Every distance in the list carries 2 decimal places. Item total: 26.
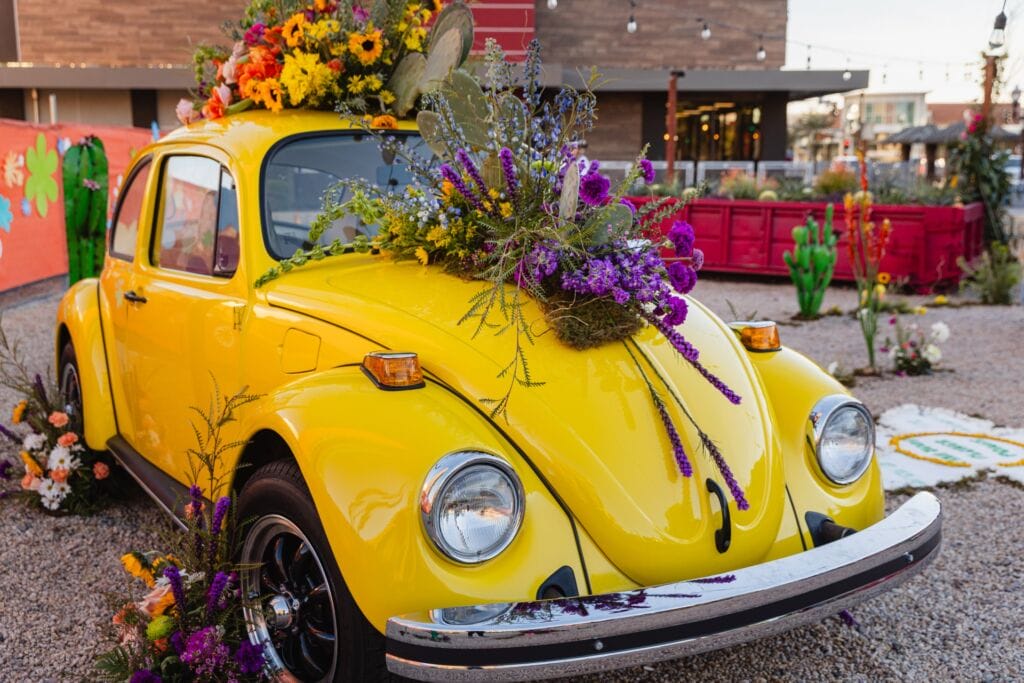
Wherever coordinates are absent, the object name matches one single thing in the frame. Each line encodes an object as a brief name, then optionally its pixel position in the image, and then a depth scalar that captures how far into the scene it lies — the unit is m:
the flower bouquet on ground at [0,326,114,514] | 4.29
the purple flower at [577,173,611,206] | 2.75
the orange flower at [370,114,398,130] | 3.64
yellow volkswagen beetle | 2.15
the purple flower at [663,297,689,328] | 2.76
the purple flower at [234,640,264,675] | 2.47
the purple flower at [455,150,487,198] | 2.85
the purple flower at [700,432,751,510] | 2.54
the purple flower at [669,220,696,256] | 2.88
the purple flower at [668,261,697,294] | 2.86
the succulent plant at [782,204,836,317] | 9.39
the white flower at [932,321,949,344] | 6.96
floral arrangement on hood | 2.68
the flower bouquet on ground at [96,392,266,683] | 2.50
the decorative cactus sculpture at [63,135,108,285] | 9.95
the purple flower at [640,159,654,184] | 2.80
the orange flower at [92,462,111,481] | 4.36
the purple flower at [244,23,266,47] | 3.83
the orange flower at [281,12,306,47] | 3.70
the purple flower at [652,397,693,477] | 2.53
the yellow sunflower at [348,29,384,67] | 3.69
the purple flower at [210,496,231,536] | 2.56
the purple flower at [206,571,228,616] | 2.52
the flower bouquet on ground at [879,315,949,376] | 7.17
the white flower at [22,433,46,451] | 4.42
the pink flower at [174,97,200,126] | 4.03
